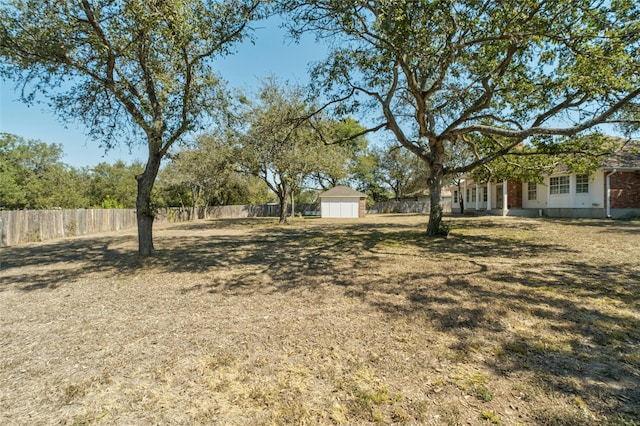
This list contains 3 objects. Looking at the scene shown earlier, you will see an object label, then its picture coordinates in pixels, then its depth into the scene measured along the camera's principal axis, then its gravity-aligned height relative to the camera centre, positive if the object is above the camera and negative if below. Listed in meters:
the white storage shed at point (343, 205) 31.00 +0.23
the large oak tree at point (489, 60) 6.03 +3.61
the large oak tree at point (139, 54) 6.09 +3.56
